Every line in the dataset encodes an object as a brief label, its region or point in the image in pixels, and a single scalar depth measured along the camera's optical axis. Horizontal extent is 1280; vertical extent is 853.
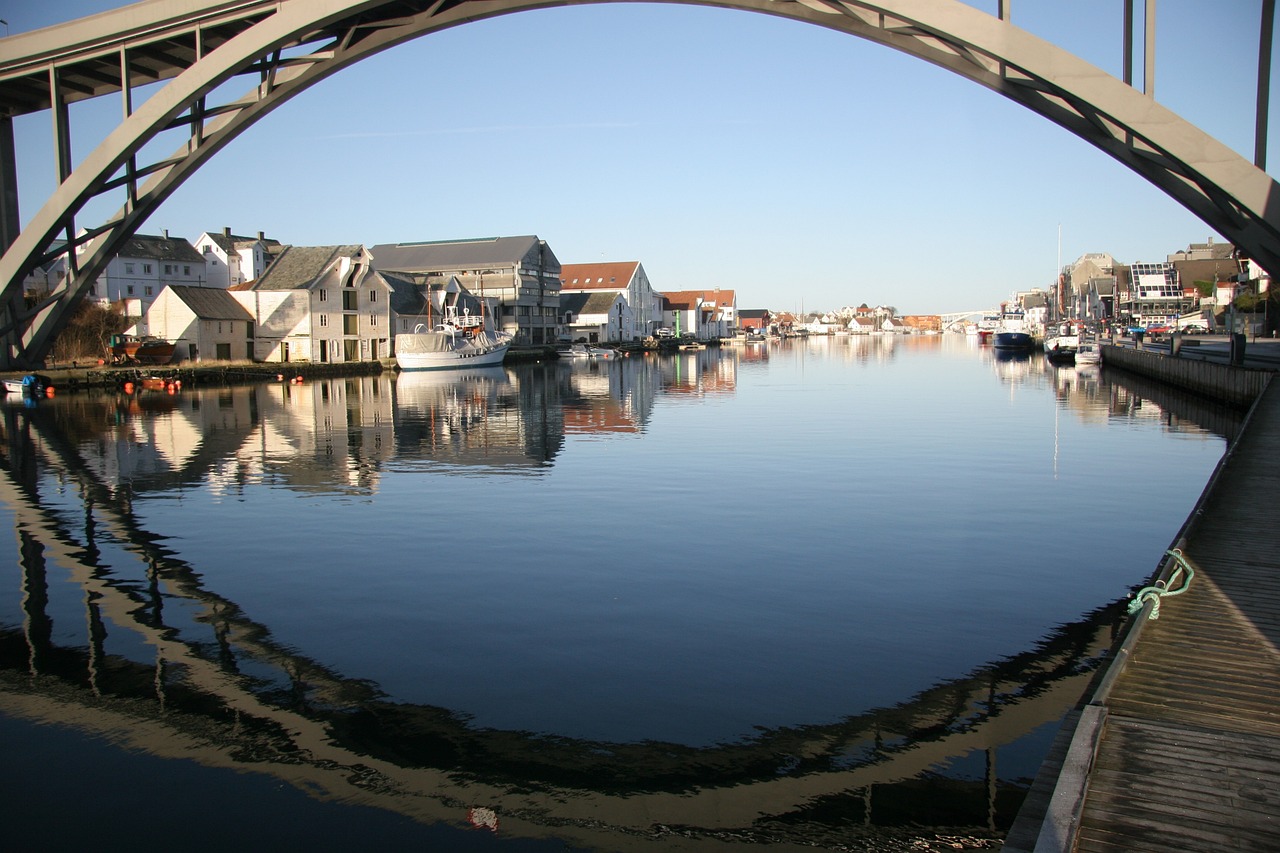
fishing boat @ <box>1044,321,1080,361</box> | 75.75
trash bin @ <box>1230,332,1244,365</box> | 35.41
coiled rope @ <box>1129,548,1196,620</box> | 7.85
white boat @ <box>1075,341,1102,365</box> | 71.00
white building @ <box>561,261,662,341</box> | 126.62
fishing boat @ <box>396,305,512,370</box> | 70.56
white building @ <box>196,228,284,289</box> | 105.56
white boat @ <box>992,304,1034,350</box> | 104.81
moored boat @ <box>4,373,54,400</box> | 39.53
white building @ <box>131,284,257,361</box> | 60.62
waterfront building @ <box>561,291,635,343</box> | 116.88
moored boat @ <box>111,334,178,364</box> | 54.62
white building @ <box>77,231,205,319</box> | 93.00
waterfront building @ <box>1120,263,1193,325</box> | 117.81
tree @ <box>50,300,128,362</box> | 54.69
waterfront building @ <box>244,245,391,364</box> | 66.81
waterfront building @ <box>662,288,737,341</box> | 159.00
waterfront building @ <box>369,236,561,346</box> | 94.94
